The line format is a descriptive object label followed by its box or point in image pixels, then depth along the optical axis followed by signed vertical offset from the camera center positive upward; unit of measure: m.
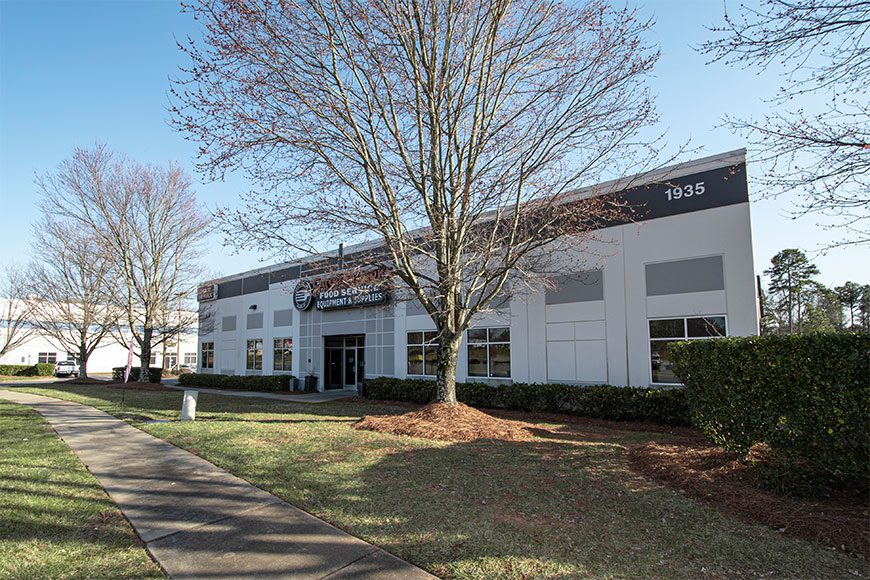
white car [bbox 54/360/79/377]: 41.06 -2.00
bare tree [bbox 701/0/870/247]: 5.25 +3.13
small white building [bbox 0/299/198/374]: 50.03 -1.06
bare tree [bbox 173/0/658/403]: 9.56 +4.68
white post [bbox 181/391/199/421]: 11.09 -1.47
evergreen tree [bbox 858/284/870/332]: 37.06 +2.45
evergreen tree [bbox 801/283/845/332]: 40.88 +2.60
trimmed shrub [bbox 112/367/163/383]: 29.16 -1.90
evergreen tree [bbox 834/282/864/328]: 41.24 +3.59
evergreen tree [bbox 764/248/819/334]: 43.69 +5.21
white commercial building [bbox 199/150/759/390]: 12.35 +1.08
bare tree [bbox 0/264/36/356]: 31.78 +2.31
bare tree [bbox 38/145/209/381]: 24.42 +4.99
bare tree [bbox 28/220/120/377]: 25.05 +2.75
